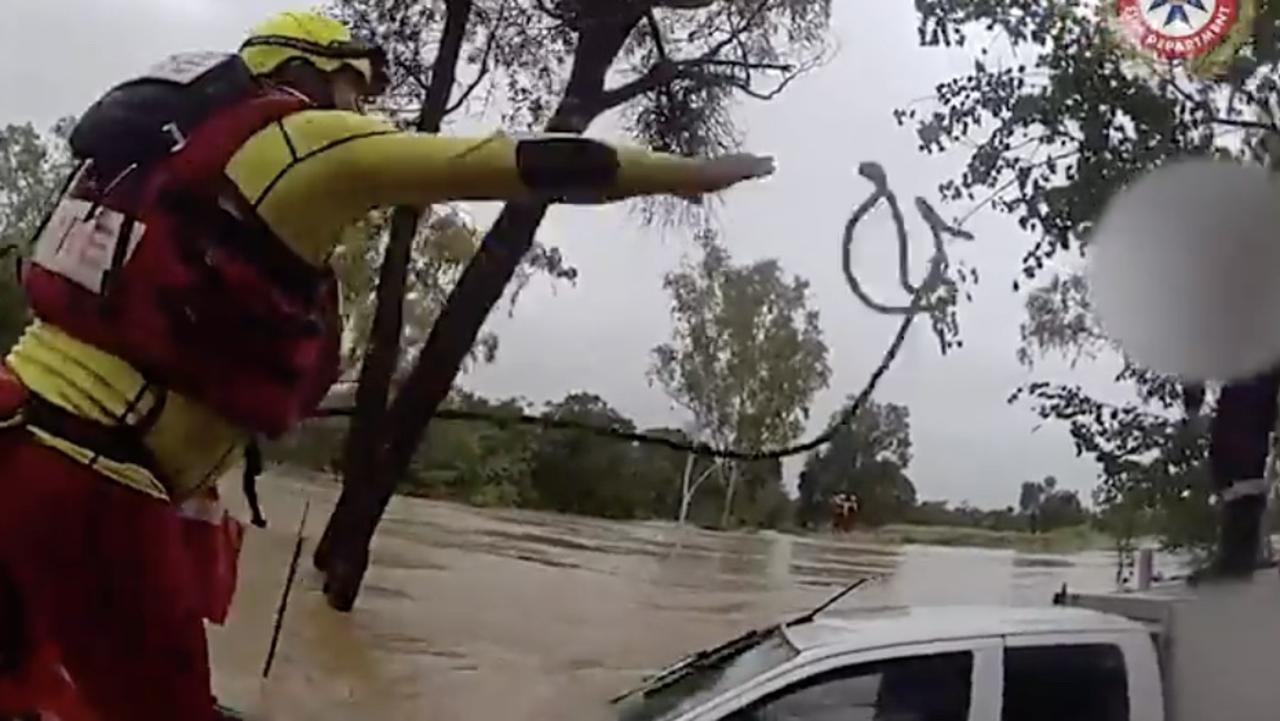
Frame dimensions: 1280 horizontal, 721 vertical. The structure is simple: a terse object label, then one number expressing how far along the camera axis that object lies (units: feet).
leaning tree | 11.35
